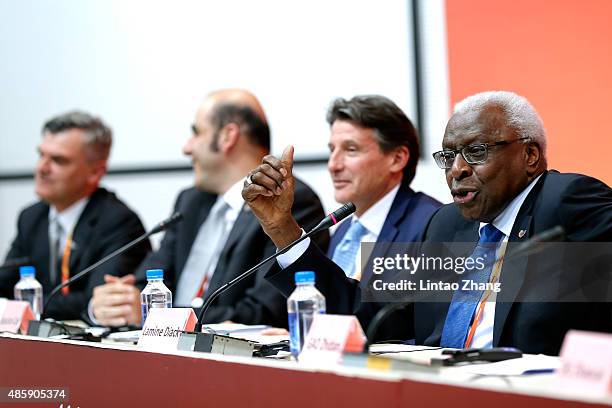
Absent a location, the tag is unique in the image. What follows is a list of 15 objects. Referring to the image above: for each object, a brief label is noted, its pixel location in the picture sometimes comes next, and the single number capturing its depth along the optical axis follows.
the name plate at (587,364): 2.81
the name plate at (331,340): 3.78
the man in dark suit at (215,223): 7.36
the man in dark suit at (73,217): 8.77
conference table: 3.10
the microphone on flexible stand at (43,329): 5.56
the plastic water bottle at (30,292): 7.09
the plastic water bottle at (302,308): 4.33
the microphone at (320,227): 4.83
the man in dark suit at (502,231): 4.76
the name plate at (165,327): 4.70
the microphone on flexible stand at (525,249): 3.66
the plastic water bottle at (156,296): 5.82
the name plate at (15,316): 5.92
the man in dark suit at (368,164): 6.93
